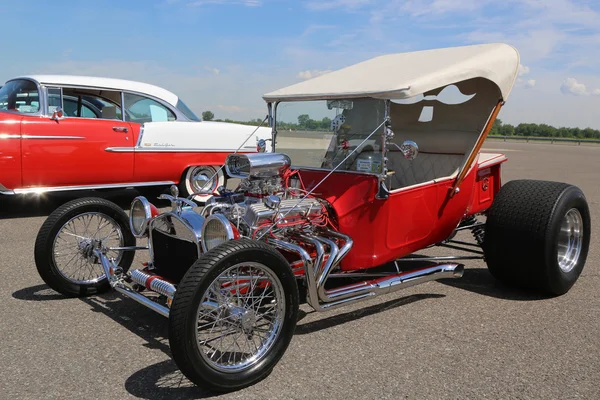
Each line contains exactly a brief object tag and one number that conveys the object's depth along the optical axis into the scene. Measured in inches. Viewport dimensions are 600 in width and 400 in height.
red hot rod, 128.3
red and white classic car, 302.2
